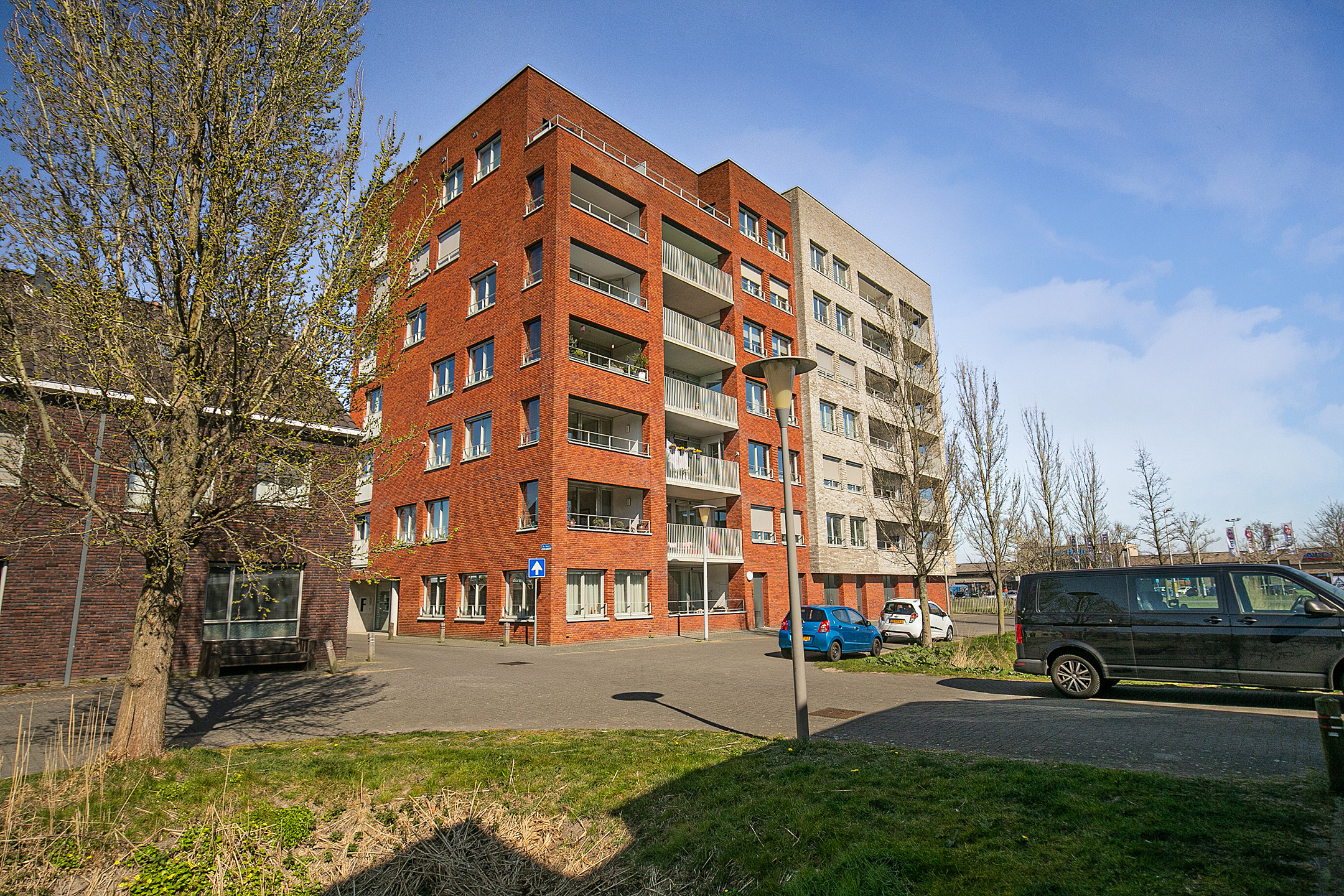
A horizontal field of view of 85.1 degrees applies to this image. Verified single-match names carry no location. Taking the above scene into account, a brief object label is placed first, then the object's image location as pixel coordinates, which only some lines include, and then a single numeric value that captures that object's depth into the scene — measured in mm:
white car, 26797
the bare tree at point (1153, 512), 34156
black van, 9547
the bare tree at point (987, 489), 24844
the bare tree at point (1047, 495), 29547
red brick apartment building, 25891
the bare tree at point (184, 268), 6441
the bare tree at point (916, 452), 24188
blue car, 19297
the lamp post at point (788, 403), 7590
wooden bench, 15570
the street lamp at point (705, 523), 25795
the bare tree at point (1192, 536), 38125
